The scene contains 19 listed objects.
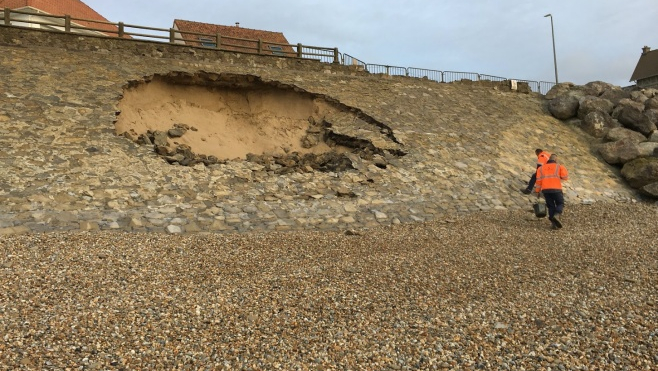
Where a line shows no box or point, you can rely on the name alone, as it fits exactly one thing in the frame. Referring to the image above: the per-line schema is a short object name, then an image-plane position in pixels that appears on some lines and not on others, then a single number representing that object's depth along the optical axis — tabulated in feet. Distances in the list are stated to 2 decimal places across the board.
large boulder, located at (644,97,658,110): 58.70
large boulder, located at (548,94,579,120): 61.98
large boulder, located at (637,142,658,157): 48.57
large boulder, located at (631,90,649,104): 60.64
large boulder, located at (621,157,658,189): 45.68
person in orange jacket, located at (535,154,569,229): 29.35
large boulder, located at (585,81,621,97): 65.22
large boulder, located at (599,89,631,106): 62.39
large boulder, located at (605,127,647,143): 52.65
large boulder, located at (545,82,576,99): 68.12
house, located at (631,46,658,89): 125.00
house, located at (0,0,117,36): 77.22
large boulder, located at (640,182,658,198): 44.27
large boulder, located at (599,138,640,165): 50.27
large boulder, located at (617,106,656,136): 53.83
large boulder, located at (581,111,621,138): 57.74
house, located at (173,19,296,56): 104.27
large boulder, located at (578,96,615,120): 59.98
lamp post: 99.39
